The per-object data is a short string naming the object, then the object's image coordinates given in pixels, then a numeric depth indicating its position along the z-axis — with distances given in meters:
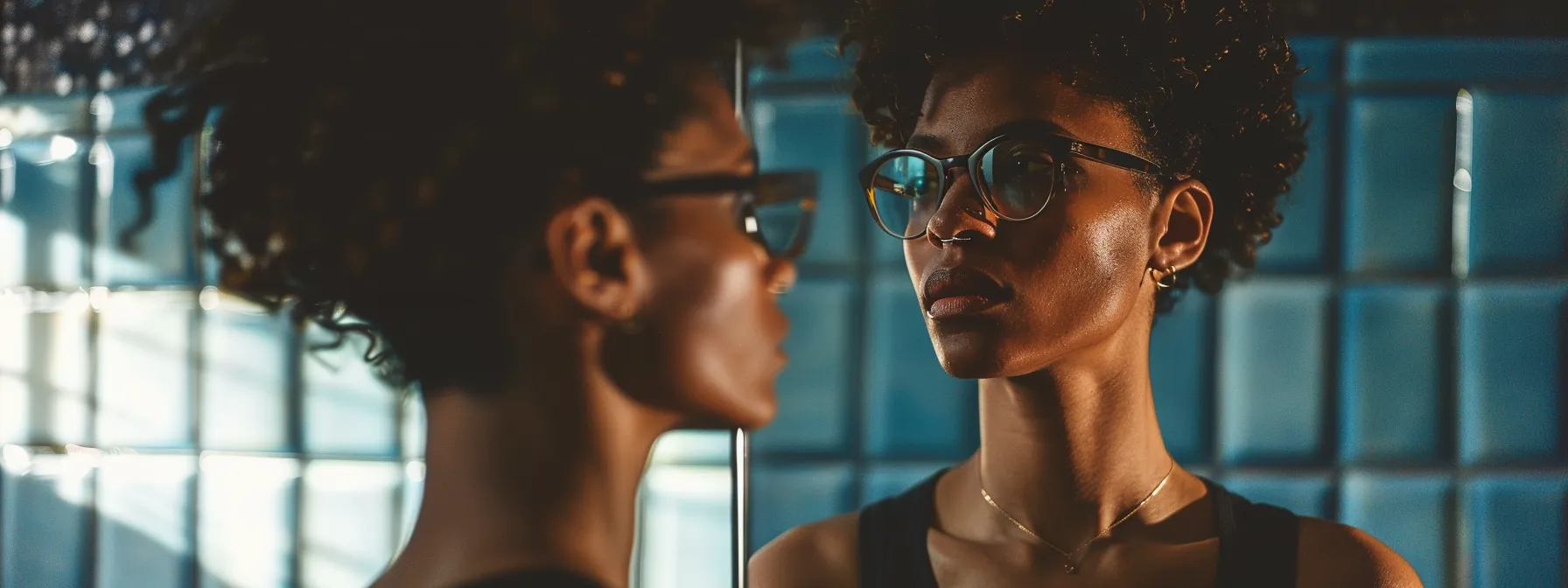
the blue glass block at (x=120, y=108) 2.01
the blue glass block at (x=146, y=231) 1.98
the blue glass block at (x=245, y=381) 1.95
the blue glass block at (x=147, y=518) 1.97
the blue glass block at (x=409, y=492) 1.87
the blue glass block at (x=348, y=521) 1.88
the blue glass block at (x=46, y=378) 2.04
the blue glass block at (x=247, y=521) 1.92
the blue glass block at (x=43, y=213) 2.04
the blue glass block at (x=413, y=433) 1.89
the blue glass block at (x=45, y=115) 2.02
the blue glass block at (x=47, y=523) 2.03
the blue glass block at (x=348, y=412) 1.90
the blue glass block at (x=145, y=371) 1.99
